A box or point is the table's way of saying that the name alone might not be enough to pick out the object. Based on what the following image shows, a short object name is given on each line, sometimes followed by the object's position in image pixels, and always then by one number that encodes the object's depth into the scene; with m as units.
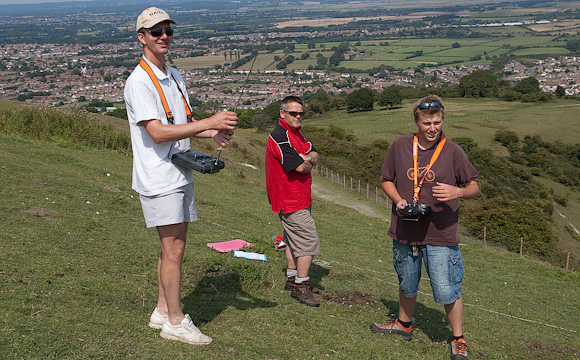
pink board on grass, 7.98
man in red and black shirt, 6.17
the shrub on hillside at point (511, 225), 26.56
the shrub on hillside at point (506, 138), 60.38
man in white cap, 4.12
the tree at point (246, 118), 54.75
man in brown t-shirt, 4.95
